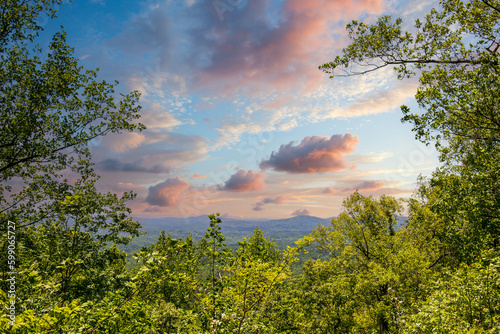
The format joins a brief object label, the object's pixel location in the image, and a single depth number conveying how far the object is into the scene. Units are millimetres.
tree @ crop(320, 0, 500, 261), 11984
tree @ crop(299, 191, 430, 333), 19812
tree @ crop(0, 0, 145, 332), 12362
